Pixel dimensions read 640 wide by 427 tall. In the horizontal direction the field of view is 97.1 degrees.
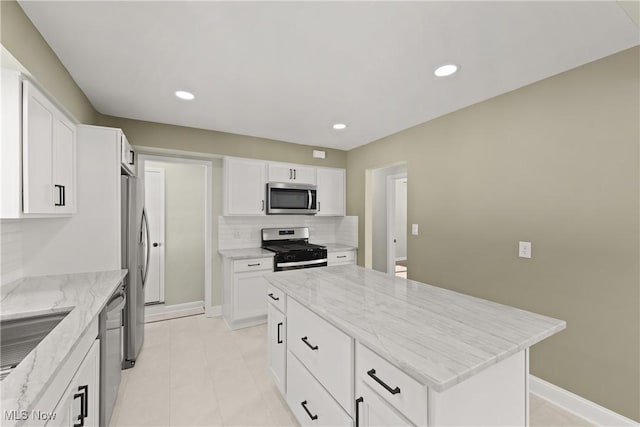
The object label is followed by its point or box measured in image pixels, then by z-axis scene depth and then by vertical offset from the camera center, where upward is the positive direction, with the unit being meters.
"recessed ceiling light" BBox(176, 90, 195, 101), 2.49 +1.08
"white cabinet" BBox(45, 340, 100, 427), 1.04 -0.78
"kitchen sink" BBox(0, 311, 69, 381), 1.33 -0.58
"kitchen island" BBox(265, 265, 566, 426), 0.92 -0.54
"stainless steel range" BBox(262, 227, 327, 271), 3.59 -0.46
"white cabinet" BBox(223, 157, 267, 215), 3.67 +0.38
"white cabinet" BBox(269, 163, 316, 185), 3.95 +0.60
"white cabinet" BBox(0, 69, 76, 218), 1.41 +0.34
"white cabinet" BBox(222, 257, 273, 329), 3.37 -0.94
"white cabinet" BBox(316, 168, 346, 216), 4.38 +0.37
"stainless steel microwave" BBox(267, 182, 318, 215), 3.87 +0.22
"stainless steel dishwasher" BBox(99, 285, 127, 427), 1.59 -0.86
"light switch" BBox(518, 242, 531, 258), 2.26 -0.29
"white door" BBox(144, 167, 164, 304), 3.92 -0.23
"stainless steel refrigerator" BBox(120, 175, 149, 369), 2.42 -0.39
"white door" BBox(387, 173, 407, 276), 5.12 -0.09
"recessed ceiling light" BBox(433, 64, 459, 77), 2.04 +1.07
